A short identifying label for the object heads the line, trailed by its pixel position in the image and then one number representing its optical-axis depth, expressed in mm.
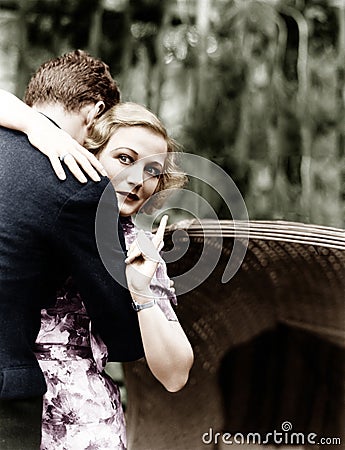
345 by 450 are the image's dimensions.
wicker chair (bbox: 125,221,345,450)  5454
